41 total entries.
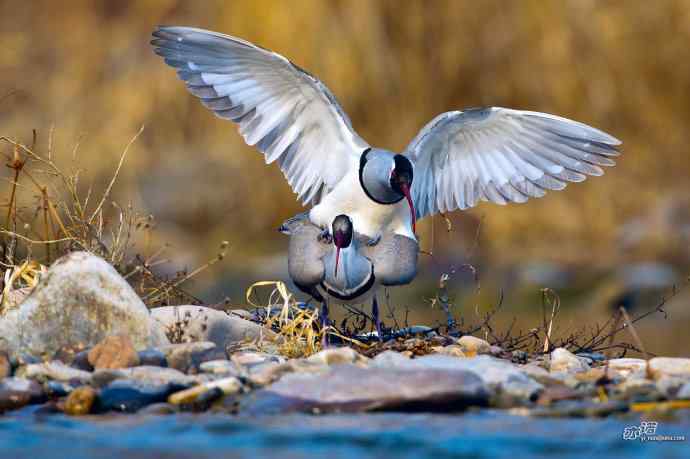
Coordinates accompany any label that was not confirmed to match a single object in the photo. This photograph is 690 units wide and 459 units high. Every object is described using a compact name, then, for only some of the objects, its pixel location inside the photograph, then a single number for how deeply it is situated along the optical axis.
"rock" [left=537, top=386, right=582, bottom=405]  10.39
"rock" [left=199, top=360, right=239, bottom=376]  10.88
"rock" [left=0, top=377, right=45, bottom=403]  10.39
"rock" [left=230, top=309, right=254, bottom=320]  13.52
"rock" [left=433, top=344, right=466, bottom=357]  12.05
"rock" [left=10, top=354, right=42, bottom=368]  10.92
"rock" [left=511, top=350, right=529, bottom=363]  12.35
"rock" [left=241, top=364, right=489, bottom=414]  10.02
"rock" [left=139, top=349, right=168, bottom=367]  10.93
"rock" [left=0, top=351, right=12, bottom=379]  10.71
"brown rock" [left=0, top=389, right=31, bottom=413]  10.30
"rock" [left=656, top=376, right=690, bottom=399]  10.41
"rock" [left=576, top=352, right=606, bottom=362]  12.96
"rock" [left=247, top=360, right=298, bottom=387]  10.69
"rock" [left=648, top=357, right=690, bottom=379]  11.00
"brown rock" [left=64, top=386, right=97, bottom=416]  10.08
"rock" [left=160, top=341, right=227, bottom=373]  11.05
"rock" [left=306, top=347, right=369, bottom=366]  11.16
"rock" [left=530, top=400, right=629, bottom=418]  10.02
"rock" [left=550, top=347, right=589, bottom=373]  11.98
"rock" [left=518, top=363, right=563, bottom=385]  10.88
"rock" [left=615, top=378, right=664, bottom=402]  10.38
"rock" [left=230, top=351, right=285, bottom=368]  11.51
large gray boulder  11.27
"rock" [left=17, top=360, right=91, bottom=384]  10.62
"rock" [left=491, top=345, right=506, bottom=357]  12.41
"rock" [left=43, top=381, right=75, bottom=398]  10.44
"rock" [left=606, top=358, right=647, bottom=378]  11.70
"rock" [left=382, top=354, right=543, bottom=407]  10.38
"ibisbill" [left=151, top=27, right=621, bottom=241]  13.23
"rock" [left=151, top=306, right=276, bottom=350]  12.20
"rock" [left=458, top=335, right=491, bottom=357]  12.36
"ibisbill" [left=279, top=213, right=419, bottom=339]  12.34
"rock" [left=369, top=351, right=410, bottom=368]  10.81
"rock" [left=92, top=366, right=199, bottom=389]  10.44
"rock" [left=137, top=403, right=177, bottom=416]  10.09
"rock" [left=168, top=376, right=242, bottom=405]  10.27
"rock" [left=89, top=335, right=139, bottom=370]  10.75
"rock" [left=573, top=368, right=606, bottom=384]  10.95
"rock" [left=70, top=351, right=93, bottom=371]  10.96
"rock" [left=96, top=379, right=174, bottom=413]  10.17
